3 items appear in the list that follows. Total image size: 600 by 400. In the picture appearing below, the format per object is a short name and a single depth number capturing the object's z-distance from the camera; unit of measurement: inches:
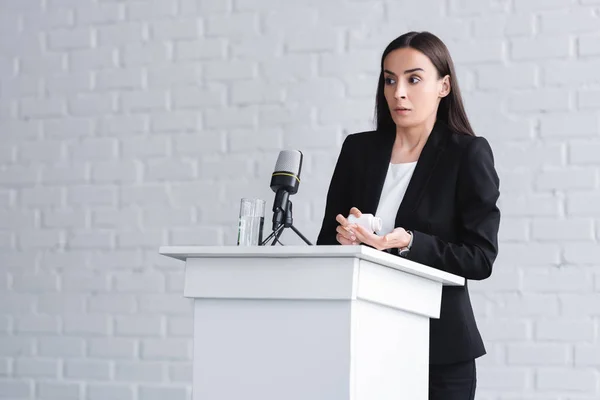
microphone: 304.7
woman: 309.6
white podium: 286.9
